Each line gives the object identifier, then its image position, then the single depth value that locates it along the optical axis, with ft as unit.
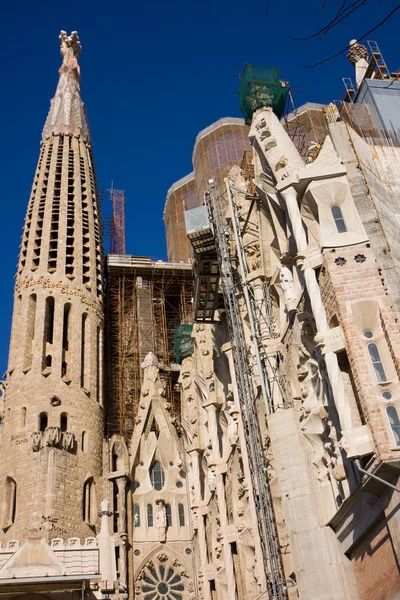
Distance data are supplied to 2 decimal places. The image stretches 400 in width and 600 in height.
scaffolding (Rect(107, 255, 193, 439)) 106.83
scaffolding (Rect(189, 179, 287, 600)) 54.49
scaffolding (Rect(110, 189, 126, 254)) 148.56
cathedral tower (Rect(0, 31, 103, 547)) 79.51
